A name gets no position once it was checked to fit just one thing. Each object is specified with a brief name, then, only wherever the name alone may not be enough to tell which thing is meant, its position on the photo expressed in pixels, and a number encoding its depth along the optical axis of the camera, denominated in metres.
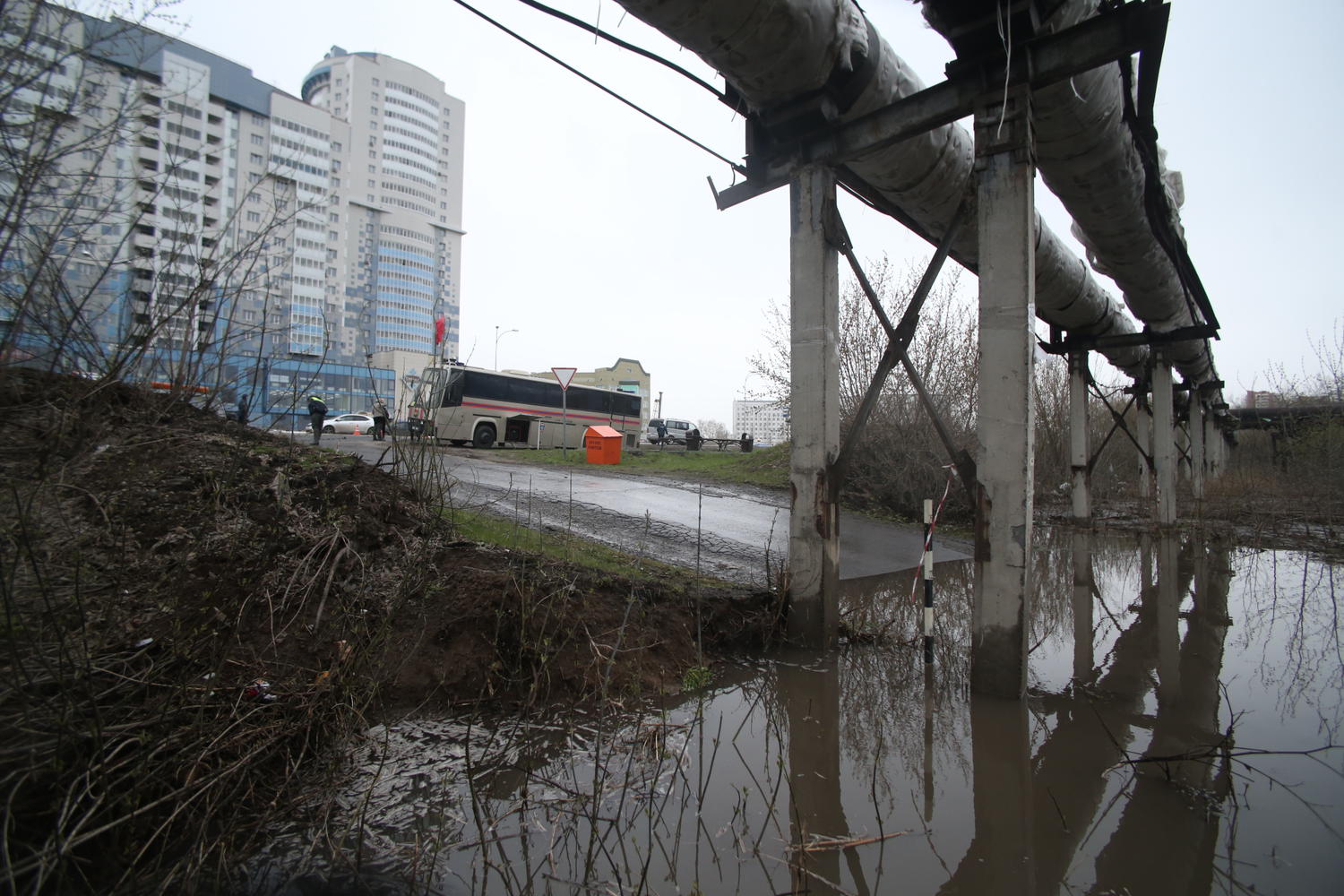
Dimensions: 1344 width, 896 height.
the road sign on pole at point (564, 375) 18.15
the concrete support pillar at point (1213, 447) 23.55
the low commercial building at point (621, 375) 89.00
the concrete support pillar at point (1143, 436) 14.95
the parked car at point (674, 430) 44.66
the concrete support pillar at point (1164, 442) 12.34
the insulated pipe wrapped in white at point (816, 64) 3.54
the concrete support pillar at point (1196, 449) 18.07
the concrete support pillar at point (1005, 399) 3.84
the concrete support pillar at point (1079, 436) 12.06
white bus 21.69
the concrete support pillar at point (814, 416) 4.65
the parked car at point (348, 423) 34.19
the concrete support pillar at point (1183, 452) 18.81
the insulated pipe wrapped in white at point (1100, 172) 4.32
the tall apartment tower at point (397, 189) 98.06
